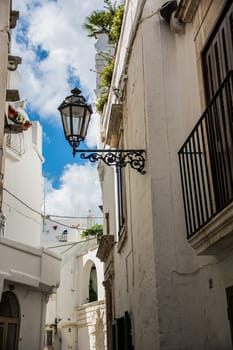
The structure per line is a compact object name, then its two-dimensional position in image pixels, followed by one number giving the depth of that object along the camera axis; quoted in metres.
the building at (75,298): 26.86
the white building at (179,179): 5.07
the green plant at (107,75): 11.63
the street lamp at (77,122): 6.96
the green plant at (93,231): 30.05
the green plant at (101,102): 12.46
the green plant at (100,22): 13.10
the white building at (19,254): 12.02
